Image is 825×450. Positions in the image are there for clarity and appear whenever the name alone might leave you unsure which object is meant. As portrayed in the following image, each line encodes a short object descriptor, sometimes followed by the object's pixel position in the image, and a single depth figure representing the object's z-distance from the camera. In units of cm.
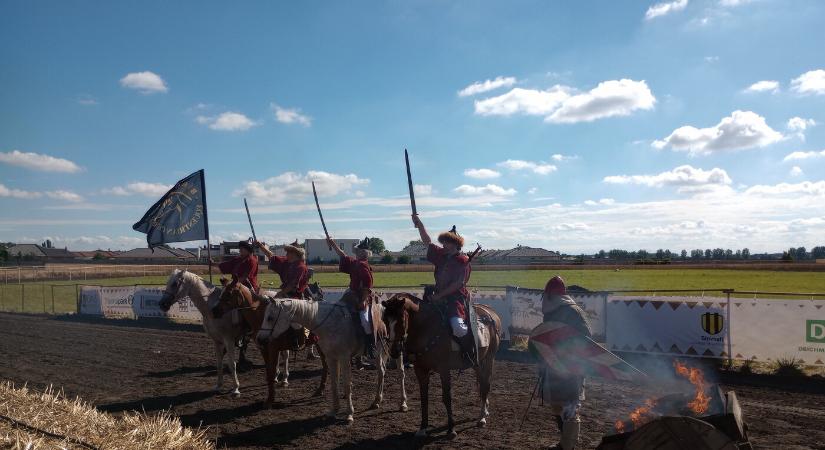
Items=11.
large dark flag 1396
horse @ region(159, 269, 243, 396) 1093
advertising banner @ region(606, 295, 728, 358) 1373
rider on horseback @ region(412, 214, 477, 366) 786
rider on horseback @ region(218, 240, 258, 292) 1149
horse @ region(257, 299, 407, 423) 899
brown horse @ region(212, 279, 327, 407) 978
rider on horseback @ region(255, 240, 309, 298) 1107
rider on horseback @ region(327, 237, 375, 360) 928
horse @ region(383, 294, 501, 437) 786
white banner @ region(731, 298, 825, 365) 1268
